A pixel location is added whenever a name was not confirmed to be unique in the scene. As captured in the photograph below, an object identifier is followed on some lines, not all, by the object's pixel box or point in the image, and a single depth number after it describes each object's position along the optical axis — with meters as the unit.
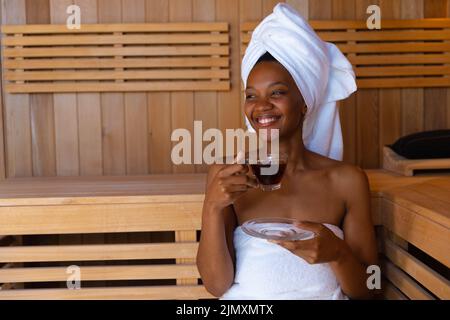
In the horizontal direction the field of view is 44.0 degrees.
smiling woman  1.56
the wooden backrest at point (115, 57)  2.62
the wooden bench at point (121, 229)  2.01
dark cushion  2.33
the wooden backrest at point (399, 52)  2.71
